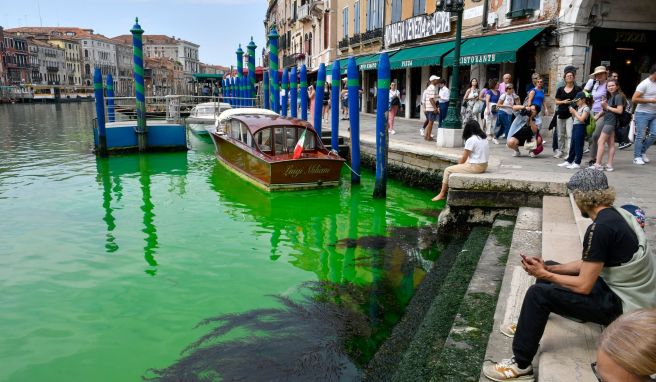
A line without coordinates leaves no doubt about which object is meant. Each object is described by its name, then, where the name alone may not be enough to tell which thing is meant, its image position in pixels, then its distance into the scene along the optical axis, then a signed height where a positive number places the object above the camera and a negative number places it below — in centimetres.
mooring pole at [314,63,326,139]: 1344 -2
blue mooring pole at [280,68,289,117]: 1852 +48
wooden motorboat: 1081 -120
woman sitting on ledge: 737 -72
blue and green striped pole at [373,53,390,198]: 966 -21
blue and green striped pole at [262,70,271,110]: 2177 +2
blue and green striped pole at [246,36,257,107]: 2192 +155
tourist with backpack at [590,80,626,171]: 761 -24
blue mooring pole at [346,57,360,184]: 1054 +8
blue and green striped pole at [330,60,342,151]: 1222 -14
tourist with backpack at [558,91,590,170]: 802 -45
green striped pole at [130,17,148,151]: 1583 +42
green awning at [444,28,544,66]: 1281 +138
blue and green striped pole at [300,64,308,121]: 1557 +11
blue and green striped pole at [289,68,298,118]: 1659 +21
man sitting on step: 272 -97
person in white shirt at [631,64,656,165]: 760 -10
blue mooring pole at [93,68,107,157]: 1531 -46
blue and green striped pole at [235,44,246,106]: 2605 +166
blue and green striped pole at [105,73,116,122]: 2000 -24
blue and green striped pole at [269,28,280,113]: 1812 +105
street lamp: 1093 -24
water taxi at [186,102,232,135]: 1988 -72
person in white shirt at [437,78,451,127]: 1296 +2
